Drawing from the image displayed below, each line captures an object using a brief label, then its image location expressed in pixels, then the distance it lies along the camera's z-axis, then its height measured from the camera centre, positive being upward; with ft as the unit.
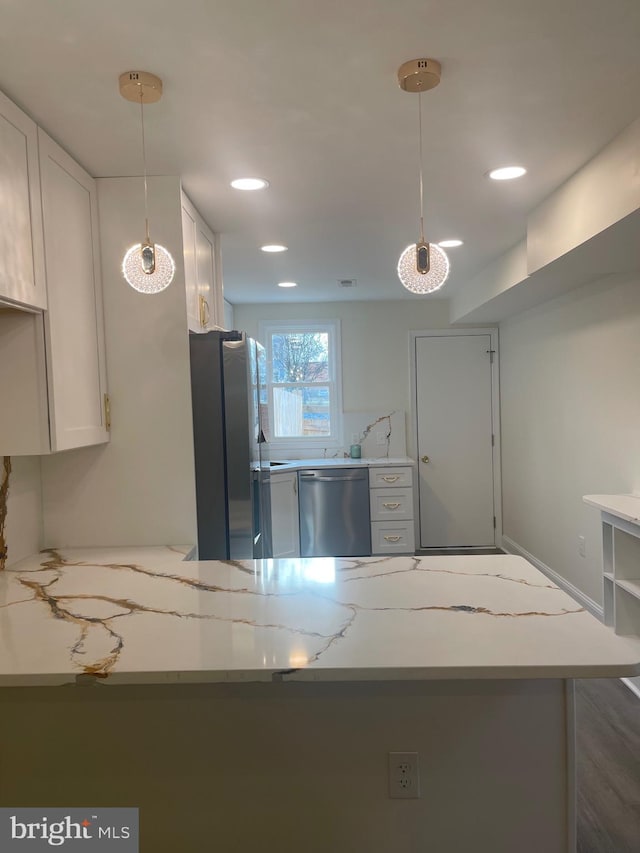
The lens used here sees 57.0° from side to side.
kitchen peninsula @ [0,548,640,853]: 5.03 -2.91
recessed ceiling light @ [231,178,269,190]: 7.92 +3.12
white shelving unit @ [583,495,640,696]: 9.66 -2.79
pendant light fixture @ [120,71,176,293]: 5.59 +1.49
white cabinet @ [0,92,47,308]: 5.51 +2.02
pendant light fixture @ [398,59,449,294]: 5.38 +1.41
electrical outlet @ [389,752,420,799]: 5.08 -3.17
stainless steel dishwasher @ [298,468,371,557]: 16.33 -2.74
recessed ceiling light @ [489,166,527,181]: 7.79 +3.12
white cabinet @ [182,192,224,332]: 8.22 +2.20
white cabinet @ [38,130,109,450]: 6.34 +1.35
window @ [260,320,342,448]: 18.38 +0.73
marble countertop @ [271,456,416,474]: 16.29 -1.50
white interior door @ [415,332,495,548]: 18.02 -1.21
